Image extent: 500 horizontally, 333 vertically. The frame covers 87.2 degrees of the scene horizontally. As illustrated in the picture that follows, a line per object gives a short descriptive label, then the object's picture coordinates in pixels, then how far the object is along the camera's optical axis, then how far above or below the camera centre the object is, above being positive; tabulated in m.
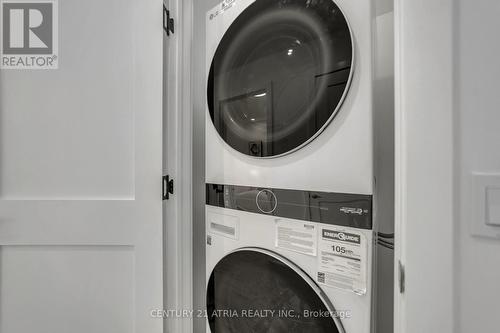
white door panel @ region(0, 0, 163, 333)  1.18 -0.06
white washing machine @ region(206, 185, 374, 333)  0.67 -0.29
